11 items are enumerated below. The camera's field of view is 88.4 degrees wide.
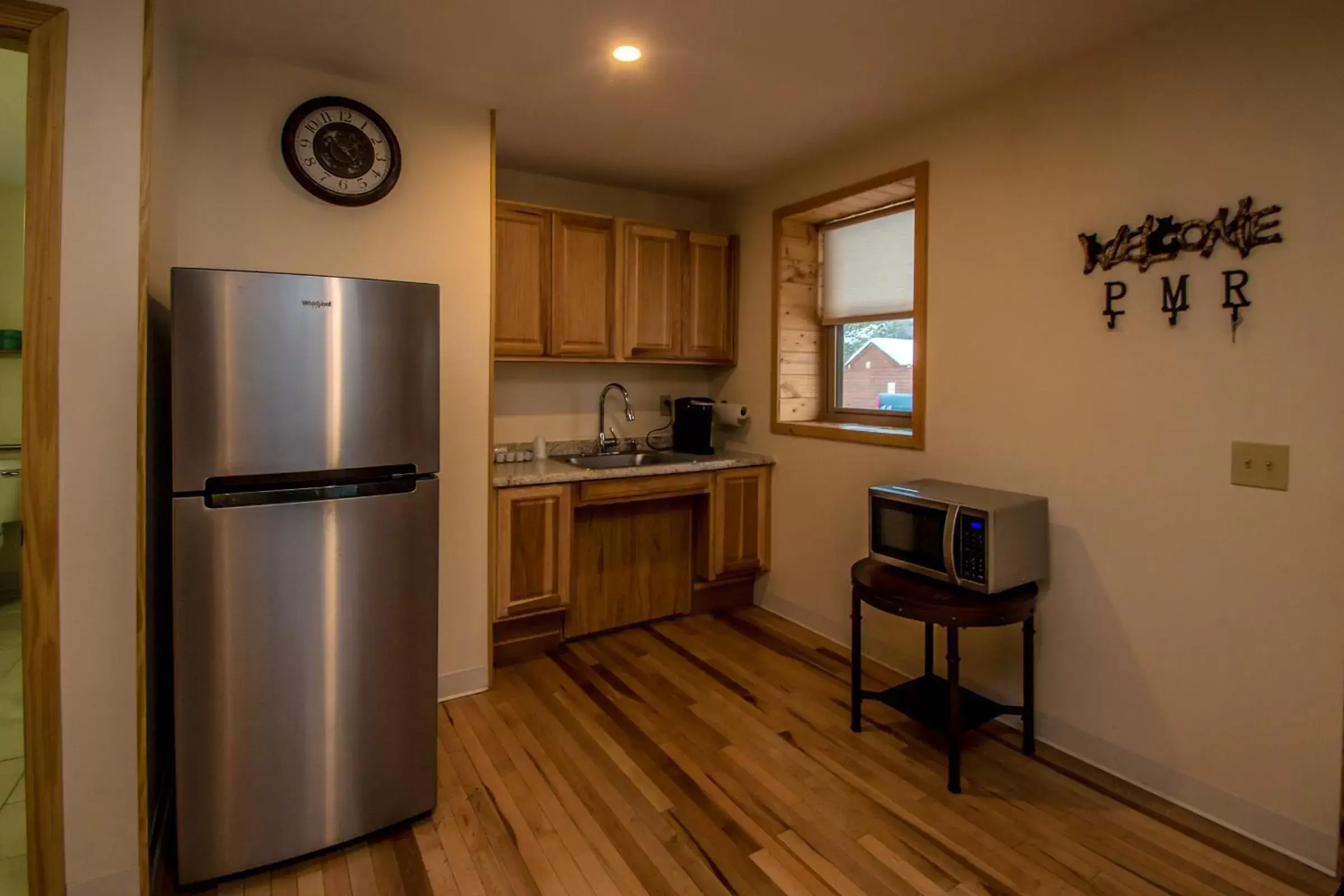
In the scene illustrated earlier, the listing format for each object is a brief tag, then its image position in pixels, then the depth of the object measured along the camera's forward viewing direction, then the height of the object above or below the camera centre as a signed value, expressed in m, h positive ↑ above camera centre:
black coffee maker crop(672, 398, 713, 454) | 3.97 +0.11
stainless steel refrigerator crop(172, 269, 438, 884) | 1.72 -0.32
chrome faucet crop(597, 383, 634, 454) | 3.94 +0.03
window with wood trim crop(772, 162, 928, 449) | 3.10 +0.67
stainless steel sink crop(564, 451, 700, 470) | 3.83 -0.09
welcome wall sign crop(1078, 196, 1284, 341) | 1.96 +0.62
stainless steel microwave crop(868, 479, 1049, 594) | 2.26 -0.30
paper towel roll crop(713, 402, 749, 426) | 3.93 +0.17
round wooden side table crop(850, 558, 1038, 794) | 2.23 -0.60
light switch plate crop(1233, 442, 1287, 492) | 1.93 -0.05
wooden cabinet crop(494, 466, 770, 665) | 3.14 -0.56
